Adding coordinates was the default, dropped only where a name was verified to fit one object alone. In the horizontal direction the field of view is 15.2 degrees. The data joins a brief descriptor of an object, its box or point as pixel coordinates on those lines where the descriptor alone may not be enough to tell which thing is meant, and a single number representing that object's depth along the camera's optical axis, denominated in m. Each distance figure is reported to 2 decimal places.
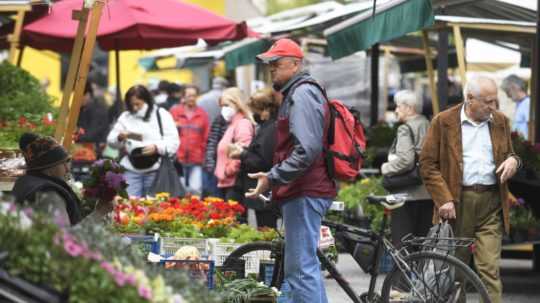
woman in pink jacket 20.25
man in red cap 12.16
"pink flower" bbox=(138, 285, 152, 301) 7.50
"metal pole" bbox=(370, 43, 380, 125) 26.39
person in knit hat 11.14
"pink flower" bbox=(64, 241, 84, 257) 7.43
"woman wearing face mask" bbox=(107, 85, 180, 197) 20.78
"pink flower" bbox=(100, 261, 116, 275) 7.44
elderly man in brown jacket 14.10
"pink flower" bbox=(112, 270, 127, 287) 7.41
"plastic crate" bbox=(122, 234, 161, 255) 14.48
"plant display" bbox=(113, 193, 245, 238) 16.06
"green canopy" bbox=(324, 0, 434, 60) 16.11
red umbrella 20.01
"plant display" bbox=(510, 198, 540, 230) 18.57
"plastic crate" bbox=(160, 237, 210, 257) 14.96
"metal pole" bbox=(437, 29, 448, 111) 20.25
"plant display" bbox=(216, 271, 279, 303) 12.87
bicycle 13.17
